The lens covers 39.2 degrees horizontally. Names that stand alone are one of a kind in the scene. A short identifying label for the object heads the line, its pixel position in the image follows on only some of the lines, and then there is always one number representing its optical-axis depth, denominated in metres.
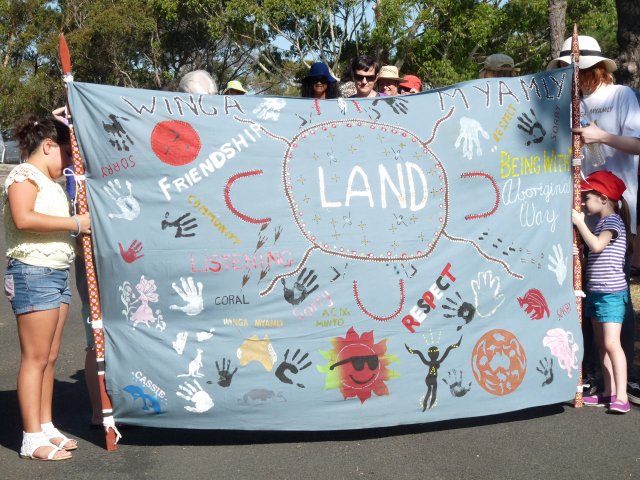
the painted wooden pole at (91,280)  4.29
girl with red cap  4.87
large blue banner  4.34
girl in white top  4.25
